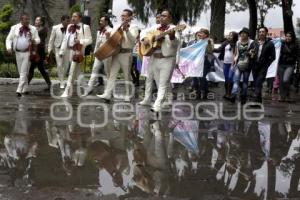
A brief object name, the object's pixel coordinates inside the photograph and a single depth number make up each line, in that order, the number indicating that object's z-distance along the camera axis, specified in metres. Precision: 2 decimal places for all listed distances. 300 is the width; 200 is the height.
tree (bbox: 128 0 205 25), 28.35
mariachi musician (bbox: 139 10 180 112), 9.91
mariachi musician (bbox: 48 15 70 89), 13.72
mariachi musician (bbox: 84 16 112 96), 11.99
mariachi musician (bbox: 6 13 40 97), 12.38
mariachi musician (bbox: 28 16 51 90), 13.93
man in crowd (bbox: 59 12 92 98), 12.24
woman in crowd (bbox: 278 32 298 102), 13.69
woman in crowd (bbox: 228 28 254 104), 12.61
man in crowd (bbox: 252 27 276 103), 12.55
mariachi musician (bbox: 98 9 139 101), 10.97
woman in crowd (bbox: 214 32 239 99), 14.18
